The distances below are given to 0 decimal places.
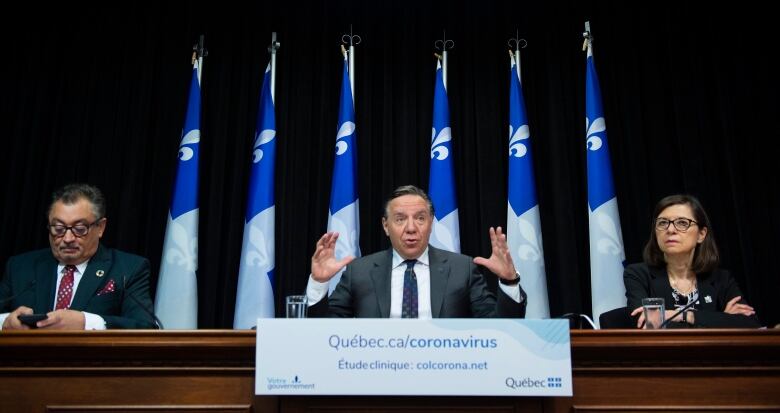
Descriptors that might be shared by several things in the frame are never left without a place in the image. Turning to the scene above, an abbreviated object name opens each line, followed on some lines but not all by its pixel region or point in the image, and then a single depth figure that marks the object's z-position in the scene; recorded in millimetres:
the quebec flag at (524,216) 4234
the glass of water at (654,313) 2322
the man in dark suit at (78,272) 3154
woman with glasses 3230
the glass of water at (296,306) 2332
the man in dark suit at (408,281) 3139
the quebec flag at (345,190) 4340
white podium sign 1927
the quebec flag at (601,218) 4203
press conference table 1958
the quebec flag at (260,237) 4293
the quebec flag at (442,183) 4324
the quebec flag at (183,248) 4258
